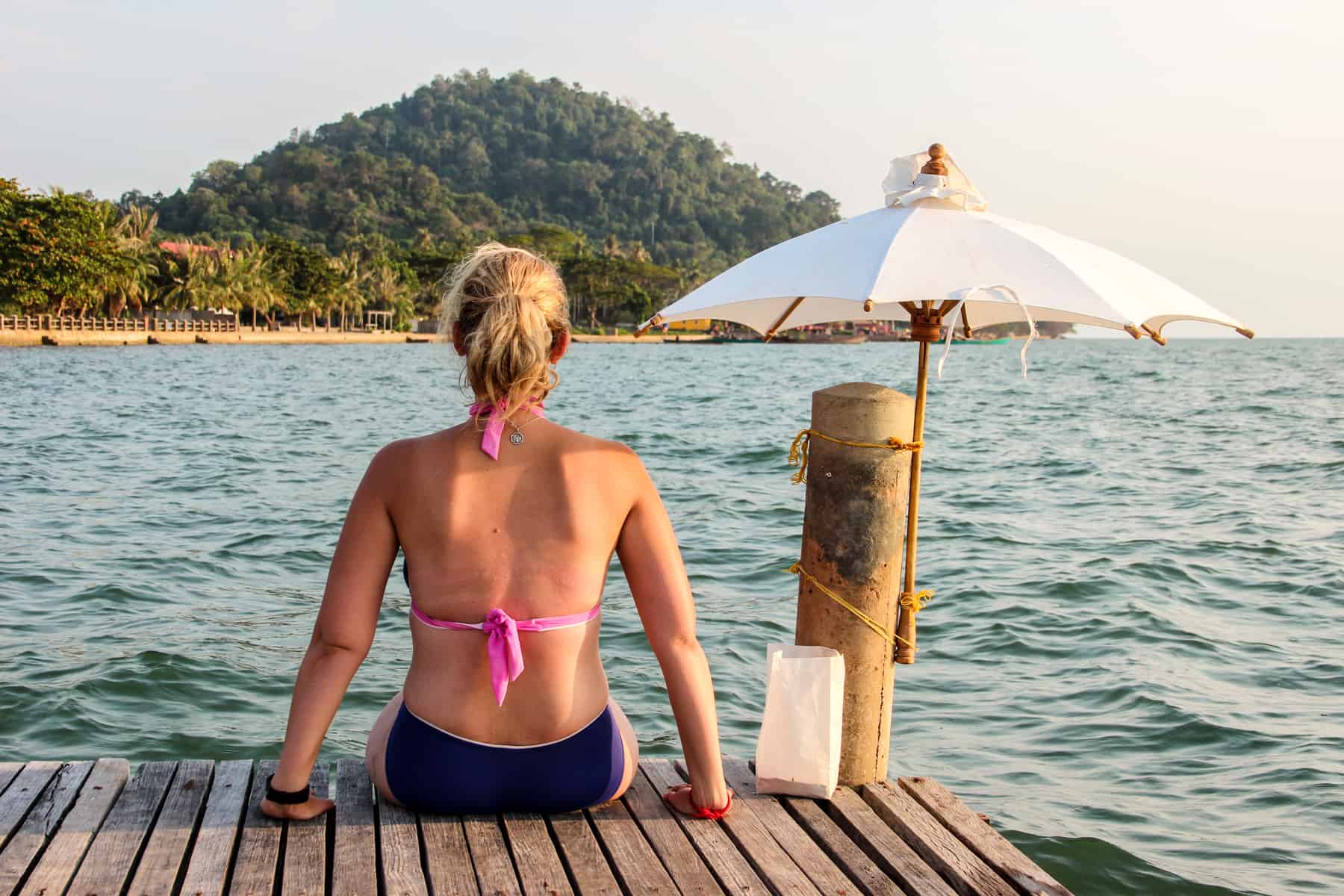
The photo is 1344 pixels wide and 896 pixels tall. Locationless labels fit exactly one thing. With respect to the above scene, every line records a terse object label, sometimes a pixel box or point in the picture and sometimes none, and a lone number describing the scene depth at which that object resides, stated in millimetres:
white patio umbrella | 3309
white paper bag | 3443
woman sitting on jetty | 2850
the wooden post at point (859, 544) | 3664
